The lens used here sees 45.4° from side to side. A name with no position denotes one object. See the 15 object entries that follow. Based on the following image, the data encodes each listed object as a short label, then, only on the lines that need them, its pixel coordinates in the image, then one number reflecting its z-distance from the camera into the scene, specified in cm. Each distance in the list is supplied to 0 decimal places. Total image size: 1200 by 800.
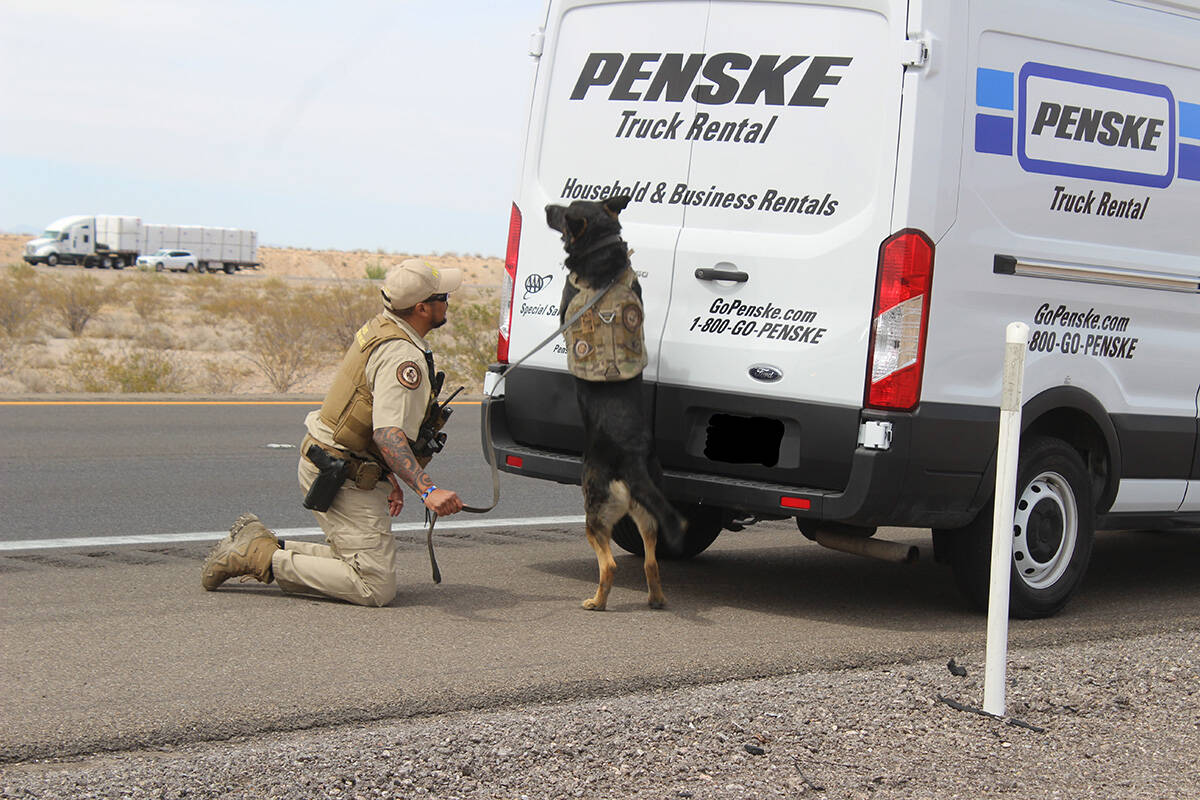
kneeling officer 624
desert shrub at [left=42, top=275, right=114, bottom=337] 3322
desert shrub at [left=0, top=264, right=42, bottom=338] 2921
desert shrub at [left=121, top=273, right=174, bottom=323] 3835
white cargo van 607
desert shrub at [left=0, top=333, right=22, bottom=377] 2322
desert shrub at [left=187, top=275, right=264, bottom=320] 3844
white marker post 493
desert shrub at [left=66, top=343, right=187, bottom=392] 2008
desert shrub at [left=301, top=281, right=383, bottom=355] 2878
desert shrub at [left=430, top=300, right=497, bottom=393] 2220
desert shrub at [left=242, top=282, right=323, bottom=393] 2372
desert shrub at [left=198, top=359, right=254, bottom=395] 2123
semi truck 7825
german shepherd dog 629
